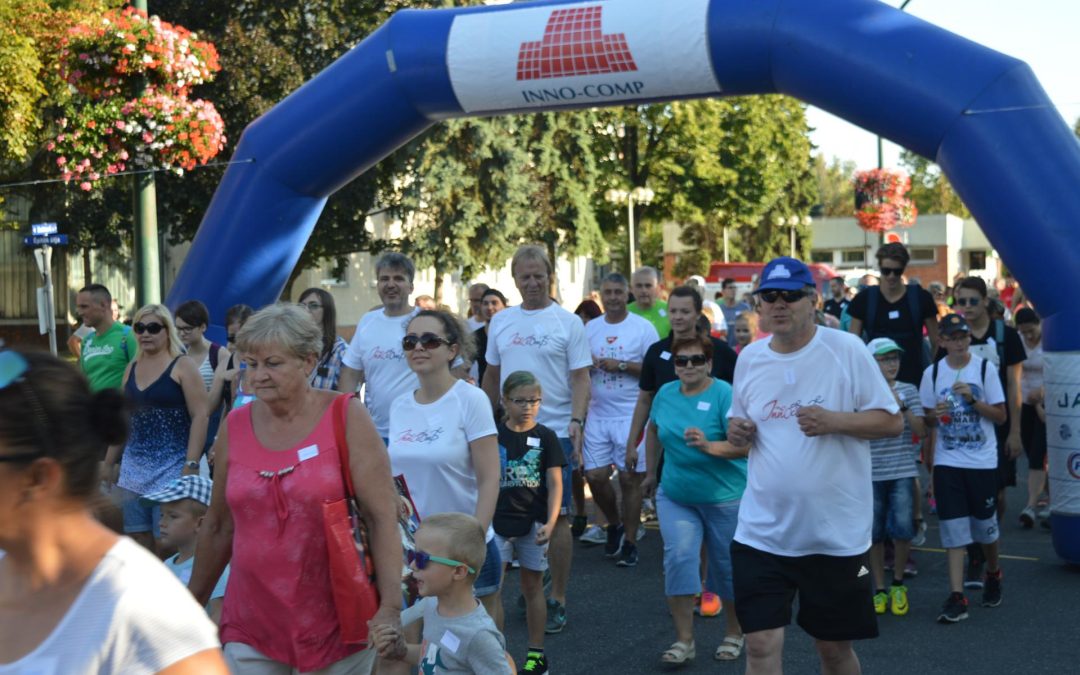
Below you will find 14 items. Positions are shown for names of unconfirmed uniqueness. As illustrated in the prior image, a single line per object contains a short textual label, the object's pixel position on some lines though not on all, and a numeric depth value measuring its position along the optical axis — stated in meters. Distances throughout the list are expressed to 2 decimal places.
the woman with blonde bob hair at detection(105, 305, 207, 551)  6.95
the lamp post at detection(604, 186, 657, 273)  35.75
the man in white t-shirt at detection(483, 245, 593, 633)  7.93
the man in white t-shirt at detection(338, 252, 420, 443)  7.22
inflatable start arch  8.02
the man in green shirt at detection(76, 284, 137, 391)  8.02
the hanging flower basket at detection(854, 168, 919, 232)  33.28
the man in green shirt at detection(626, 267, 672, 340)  10.26
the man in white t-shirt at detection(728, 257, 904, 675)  4.91
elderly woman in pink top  3.78
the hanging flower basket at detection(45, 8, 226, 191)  11.26
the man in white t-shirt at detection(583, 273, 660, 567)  9.13
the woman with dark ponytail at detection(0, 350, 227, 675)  1.88
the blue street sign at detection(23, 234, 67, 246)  14.90
